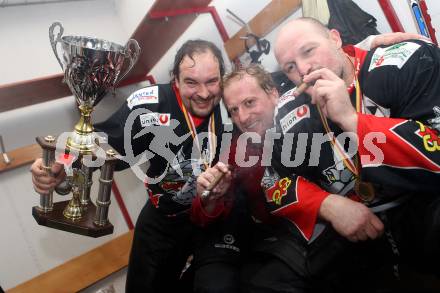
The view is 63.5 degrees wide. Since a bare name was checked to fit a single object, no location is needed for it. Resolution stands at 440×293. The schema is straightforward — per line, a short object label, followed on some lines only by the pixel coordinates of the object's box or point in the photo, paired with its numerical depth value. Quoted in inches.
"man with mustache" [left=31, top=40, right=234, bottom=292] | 39.8
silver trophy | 32.6
